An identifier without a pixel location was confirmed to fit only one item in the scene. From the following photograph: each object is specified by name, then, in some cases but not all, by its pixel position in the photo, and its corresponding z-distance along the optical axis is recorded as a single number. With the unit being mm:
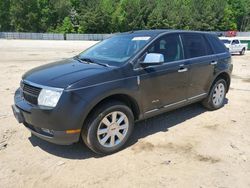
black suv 3484
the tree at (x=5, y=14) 69938
